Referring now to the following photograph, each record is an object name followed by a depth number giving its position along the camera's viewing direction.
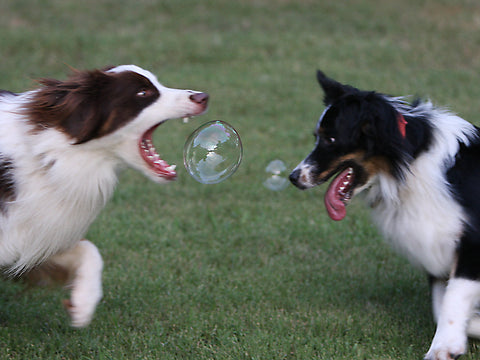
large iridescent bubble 7.74
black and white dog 6.96
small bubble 10.74
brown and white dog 6.50
